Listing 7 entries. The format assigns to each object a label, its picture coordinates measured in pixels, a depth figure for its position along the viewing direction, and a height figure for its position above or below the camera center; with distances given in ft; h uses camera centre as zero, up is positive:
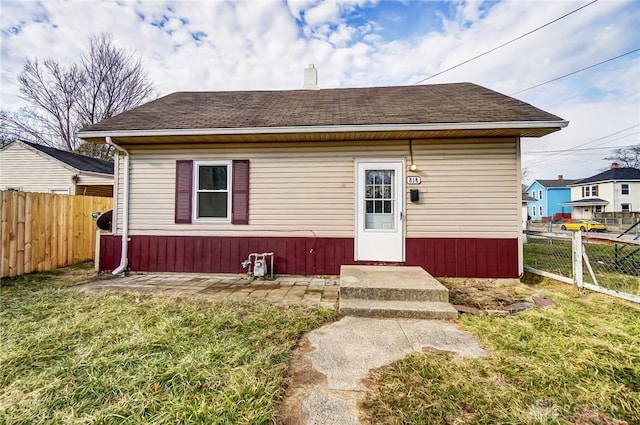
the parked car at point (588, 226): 68.72 -2.04
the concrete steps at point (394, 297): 10.64 -3.52
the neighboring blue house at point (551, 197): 116.26 +9.53
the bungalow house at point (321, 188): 15.81 +1.84
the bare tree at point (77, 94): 56.08 +27.46
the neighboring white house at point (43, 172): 38.45 +6.50
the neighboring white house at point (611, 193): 88.99 +9.09
